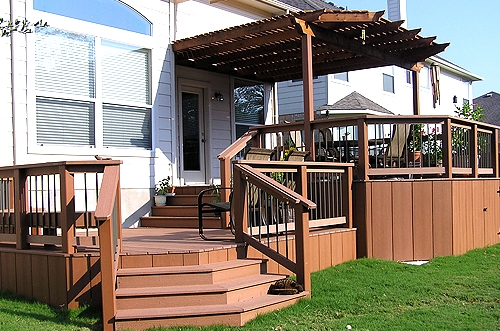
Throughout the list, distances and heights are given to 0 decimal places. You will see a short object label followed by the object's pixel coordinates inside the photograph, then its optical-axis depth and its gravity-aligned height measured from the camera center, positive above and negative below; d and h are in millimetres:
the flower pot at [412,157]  8803 +97
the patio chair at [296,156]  7590 +128
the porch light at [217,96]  11188 +1391
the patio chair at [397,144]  8117 +281
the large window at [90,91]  7832 +1150
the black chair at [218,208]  6406 -455
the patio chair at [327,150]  8488 +235
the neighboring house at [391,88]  17138 +2594
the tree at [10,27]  4139 +1068
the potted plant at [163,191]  9195 -366
